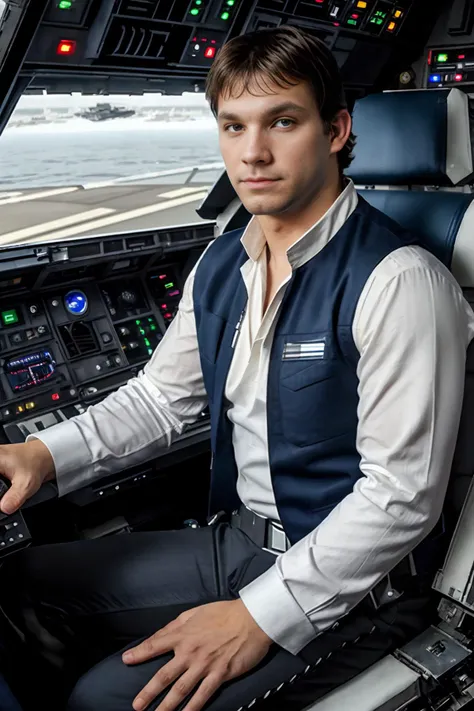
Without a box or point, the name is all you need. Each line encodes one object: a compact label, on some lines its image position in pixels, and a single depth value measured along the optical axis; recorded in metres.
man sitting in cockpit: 1.42
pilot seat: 1.60
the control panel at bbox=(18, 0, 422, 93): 2.40
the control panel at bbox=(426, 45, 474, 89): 3.69
